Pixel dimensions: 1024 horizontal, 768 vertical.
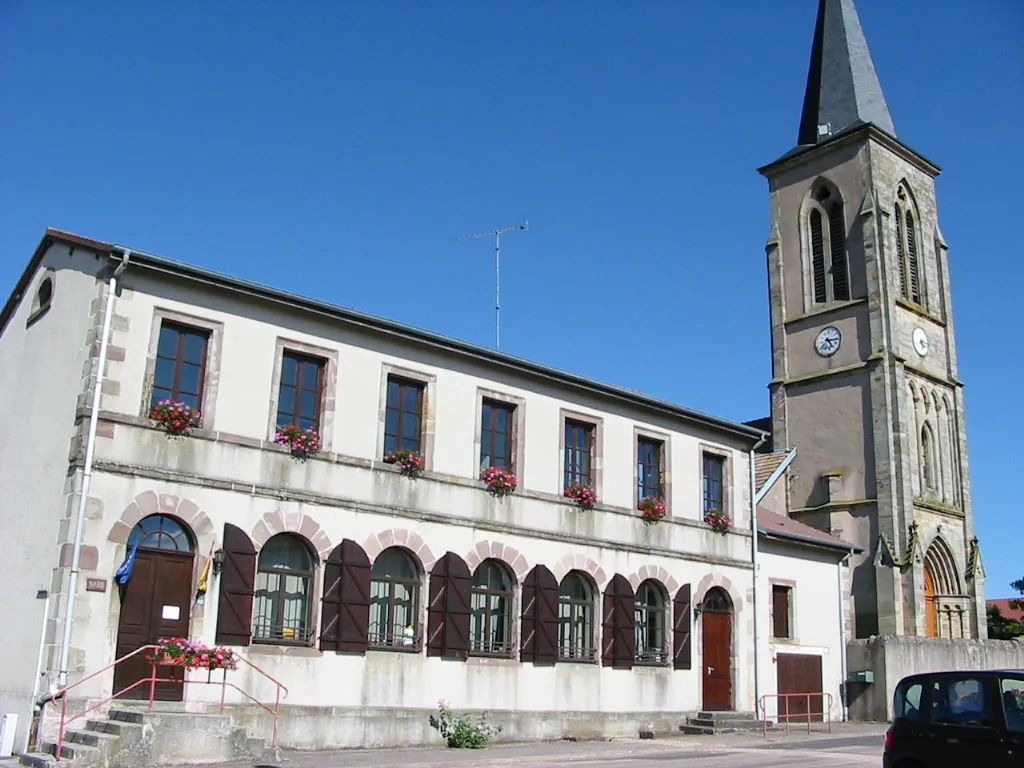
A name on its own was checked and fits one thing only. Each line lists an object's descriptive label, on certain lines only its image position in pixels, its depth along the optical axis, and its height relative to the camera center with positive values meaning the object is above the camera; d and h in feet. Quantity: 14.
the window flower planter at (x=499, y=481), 65.62 +10.79
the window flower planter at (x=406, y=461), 61.41 +11.02
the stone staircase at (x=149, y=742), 43.32 -3.32
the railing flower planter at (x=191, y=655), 48.01 +0.17
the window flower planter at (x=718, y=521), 78.79 +10.60
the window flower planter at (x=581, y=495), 70.18 +10.80
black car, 32.81 -1.26
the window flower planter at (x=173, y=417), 52.65 +11.22
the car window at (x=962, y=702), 33.83 -0.67
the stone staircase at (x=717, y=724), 72.64 -3.24
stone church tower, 110.32 +33.20
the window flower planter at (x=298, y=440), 57.06 +11.13
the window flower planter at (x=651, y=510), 74.08 +10.55
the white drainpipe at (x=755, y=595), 79.05 +5.62
